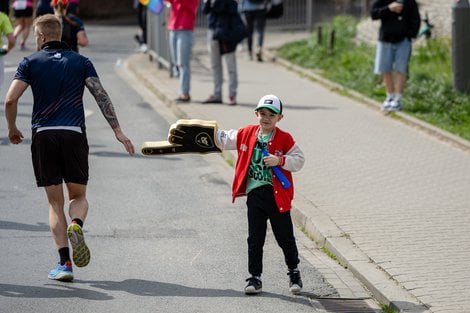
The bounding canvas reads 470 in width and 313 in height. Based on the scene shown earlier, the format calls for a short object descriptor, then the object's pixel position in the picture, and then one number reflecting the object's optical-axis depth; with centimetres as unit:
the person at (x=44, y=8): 1636
